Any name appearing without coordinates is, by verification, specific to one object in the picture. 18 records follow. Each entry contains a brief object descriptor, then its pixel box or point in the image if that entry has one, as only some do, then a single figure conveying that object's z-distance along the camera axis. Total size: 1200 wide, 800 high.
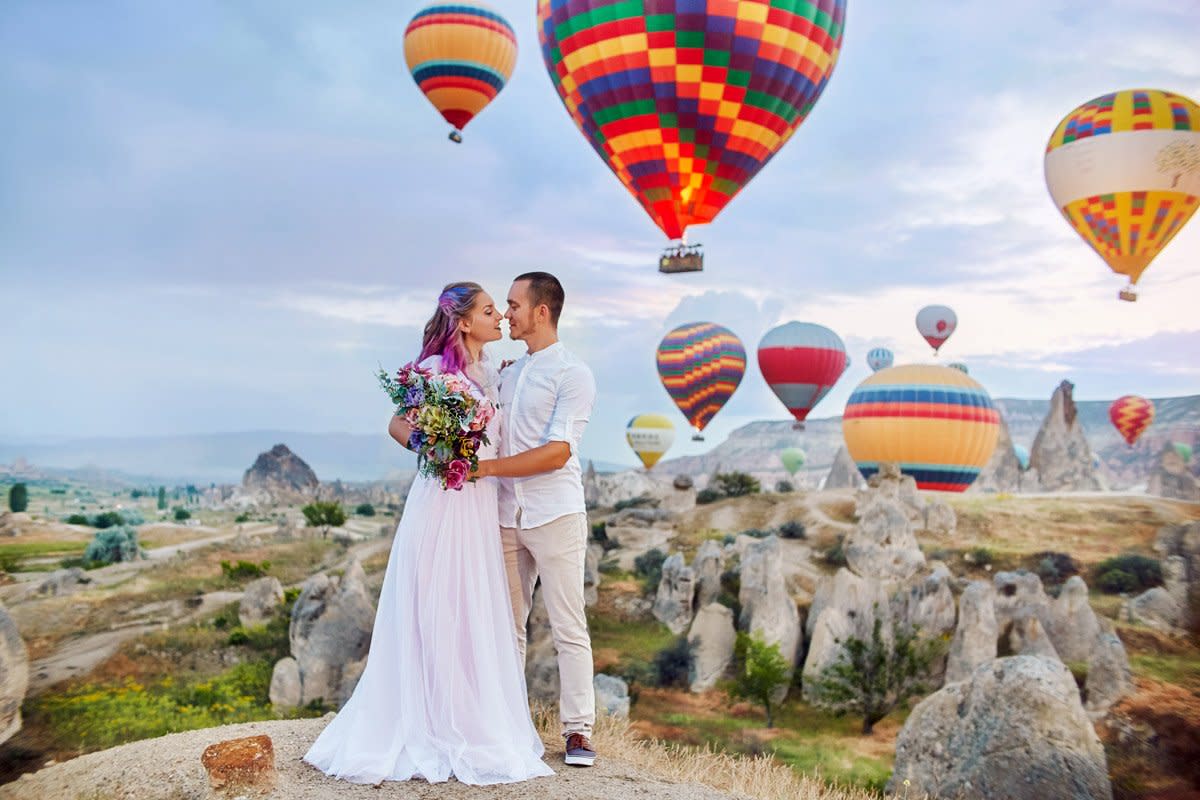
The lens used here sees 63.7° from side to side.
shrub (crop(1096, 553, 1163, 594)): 32.06
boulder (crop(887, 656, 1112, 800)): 8.36
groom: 5.24
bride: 5.18
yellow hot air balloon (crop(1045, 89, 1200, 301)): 30.36
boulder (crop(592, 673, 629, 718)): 18.49
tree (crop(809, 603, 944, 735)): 21.31
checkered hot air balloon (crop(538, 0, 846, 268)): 22.23
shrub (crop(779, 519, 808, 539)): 38.47
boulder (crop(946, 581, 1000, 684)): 22.16
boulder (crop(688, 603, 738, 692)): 24.00
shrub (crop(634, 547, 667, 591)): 31.33
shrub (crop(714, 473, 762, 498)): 46.38
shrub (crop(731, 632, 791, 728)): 22.23
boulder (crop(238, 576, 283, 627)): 22.97
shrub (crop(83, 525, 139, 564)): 28.52
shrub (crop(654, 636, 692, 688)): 24.17
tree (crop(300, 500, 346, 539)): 37.81
